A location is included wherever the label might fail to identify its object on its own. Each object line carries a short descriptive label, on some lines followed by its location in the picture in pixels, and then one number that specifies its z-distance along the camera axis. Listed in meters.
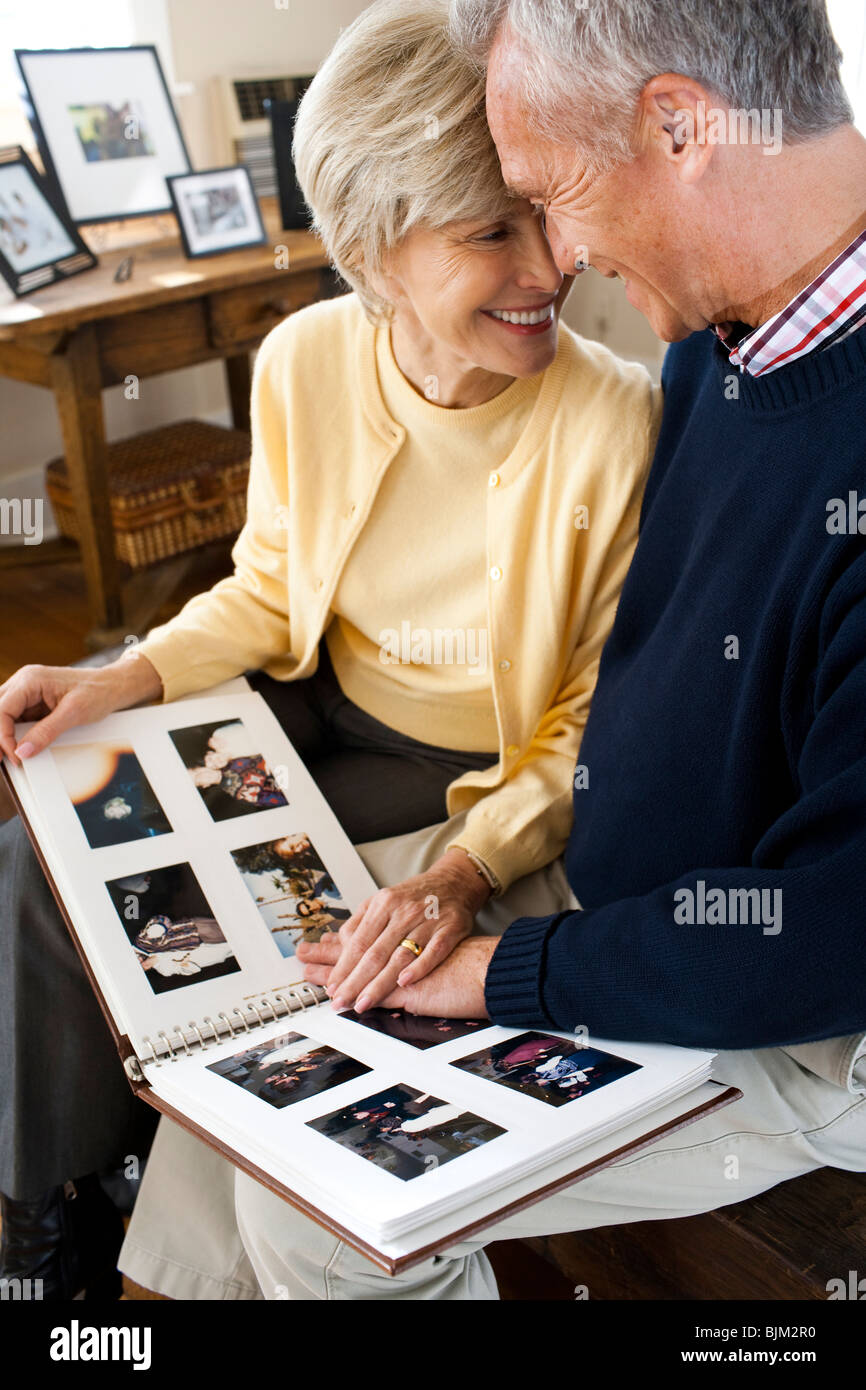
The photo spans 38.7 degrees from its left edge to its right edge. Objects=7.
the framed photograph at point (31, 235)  2.56
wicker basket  2.96
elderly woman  1.13
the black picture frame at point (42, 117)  2.78
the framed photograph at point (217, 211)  2.81
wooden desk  2.50
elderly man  0.86
